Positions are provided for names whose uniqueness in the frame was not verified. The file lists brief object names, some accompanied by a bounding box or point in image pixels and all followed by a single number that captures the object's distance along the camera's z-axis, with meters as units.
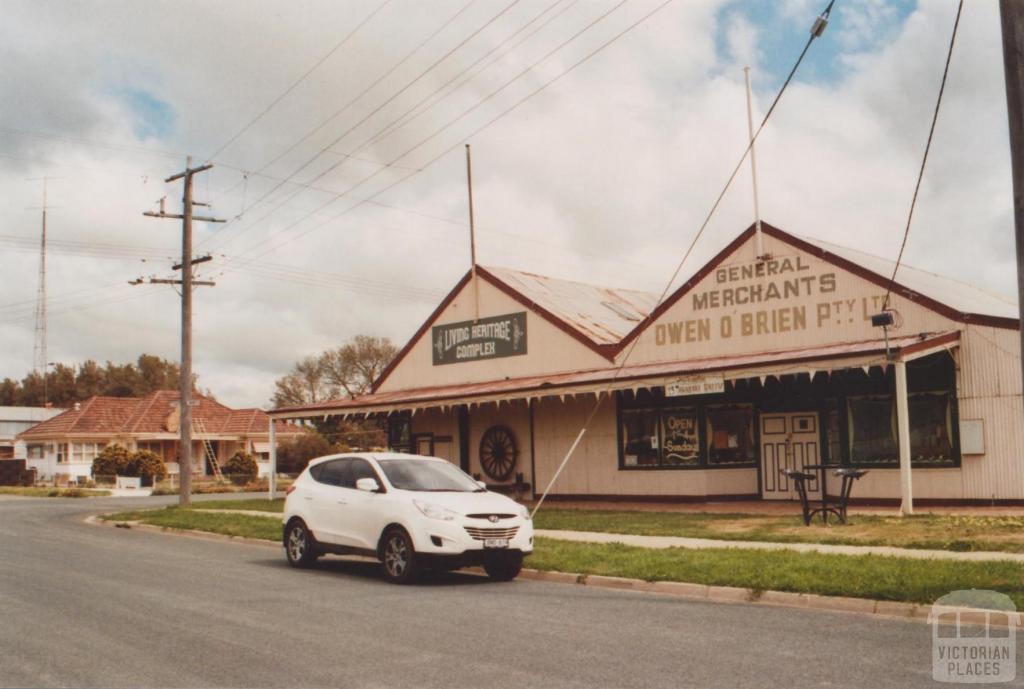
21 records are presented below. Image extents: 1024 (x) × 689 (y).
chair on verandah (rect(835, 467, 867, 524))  16.14
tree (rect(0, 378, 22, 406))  115.88
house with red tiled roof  59.00
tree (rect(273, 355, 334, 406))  75.69
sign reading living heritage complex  29.80
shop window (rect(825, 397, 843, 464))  21.88
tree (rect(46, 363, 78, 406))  106.38
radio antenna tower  61.71
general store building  19.83
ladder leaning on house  58.42
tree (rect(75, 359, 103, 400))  105.38
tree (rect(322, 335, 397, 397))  74.19
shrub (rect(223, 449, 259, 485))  54.22
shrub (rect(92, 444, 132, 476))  52.34
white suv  12.63
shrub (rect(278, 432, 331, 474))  56.53
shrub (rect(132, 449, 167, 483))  51.56
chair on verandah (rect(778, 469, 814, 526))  16.45
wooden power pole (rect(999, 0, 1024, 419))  9.41
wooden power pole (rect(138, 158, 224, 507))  29.72
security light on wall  19.28
